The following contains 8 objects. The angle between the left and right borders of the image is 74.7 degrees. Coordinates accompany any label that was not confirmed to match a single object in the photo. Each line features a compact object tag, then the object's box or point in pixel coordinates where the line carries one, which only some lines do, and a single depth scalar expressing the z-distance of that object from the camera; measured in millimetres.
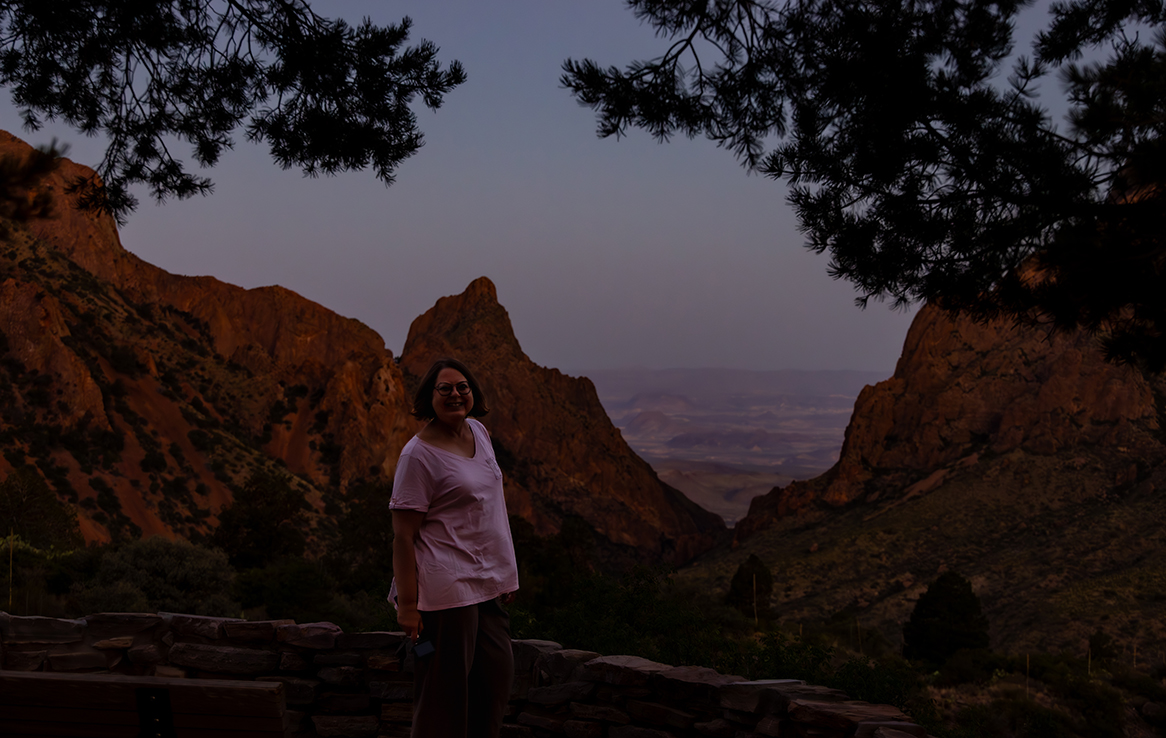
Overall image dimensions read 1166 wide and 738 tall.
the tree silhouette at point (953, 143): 3854
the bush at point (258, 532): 21438
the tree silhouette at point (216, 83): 4648
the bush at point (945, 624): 20172
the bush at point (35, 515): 14508
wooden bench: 2713
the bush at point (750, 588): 28066
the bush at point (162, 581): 8148
